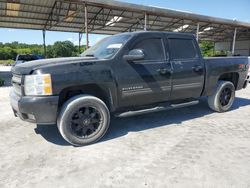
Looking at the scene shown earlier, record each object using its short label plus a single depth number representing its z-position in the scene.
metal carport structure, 13.67
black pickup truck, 3.45
